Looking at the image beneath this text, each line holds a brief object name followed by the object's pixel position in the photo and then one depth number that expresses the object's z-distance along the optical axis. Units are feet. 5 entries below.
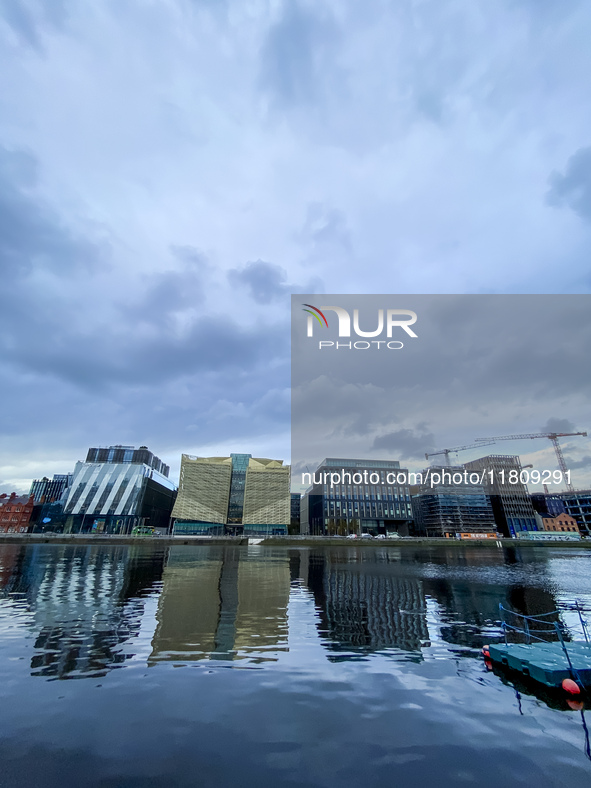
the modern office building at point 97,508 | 631.15
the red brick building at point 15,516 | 633.20
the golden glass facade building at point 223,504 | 627.05
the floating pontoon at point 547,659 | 46.85
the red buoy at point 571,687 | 44.91
